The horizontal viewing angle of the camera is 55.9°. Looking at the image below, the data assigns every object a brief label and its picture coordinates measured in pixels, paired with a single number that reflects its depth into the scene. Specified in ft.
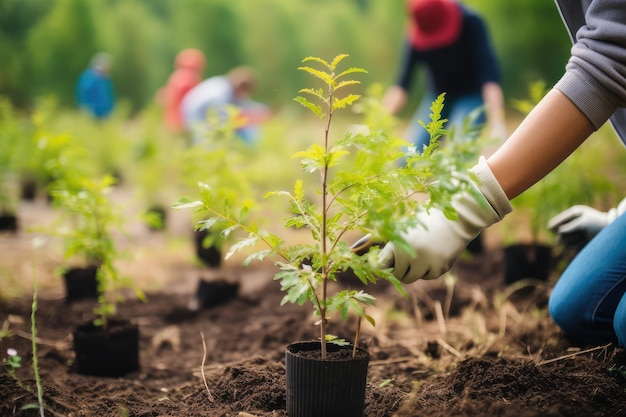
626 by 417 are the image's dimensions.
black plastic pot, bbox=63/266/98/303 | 9.12
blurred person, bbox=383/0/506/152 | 12.40
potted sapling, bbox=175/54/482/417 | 3.73
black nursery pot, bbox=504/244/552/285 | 9.41
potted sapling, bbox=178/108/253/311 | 9.24
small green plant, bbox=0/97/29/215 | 12.95
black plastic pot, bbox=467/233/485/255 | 12.68
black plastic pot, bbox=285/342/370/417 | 4.02
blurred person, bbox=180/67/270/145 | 23.71
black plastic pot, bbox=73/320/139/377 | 6.30
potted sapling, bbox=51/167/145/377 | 6.31
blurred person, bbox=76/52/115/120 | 26.14
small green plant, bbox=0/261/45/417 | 4.15
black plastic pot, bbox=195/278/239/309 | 9.27
